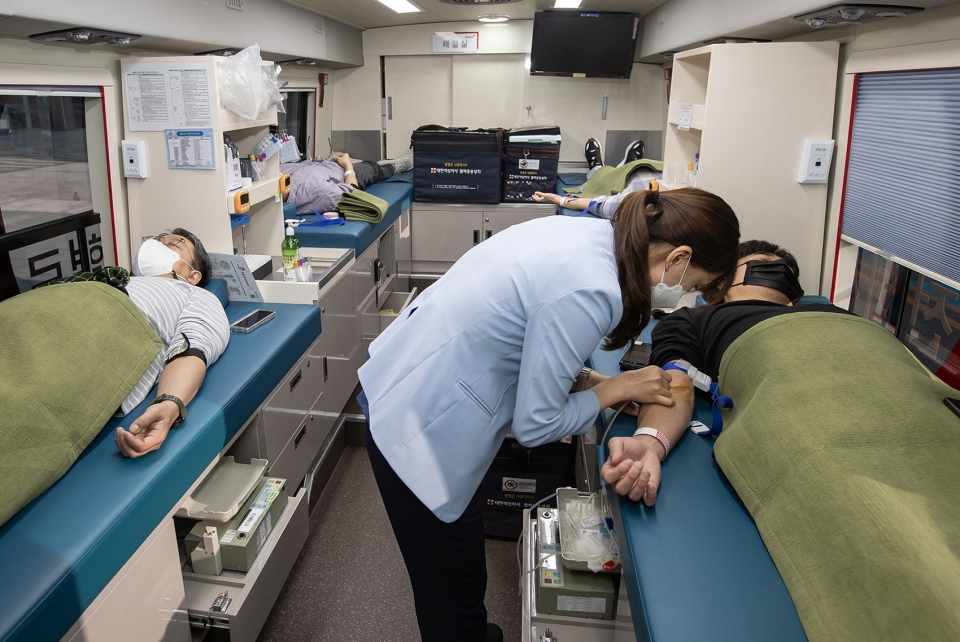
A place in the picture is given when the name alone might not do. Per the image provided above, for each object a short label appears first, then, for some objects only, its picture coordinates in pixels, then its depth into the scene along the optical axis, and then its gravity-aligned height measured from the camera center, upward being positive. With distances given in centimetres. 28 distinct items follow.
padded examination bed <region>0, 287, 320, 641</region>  121 -75
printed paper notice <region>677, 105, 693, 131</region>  330 +36
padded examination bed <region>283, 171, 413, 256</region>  354 -30
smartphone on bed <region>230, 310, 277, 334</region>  246 -56
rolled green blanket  399 -17
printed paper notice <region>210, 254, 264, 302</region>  267 -42
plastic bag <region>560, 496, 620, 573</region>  165 -95
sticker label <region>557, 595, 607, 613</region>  165 -108
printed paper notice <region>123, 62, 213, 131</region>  264 +34
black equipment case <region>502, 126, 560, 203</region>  510 +13
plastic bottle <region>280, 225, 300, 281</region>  296 -37
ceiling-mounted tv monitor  549 +123
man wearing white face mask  173 -51
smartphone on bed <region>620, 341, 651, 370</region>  220 -60
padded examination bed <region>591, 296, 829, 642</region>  113 -75
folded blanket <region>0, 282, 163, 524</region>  142 -50
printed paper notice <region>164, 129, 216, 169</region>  270 +12
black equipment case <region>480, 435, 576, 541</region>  251 -114
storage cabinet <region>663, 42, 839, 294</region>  277 +25
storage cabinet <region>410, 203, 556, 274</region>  530 -35
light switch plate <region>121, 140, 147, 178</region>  274 +7
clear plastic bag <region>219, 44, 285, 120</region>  272 +41
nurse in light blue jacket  127 -35
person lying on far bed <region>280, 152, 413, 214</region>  403 -2
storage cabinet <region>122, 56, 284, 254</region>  271 -7
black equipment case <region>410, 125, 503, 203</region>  507 +14
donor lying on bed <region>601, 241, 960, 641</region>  104 -56
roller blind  209 +8
